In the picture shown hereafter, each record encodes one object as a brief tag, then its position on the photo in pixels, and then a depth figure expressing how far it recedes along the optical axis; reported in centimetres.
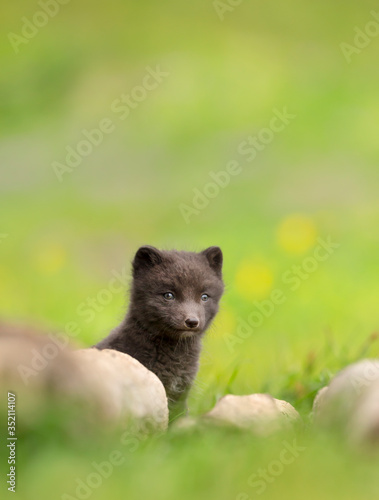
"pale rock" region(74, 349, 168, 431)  811
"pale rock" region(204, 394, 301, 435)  853
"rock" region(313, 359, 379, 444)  779
